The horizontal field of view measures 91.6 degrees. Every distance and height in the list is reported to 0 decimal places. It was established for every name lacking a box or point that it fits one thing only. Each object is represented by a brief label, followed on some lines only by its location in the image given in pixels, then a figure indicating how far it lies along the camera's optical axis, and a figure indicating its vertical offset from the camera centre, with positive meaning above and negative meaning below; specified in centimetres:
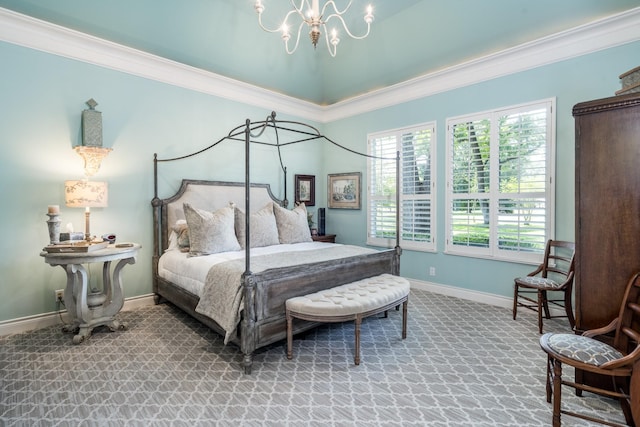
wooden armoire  192 +4
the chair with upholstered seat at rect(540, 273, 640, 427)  161 -79
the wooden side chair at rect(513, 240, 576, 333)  309 -74
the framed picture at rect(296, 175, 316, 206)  563 +39
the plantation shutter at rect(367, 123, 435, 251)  452 +36
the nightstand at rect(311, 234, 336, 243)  516 -47
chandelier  242 +155
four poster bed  250 -49
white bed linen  304 -57
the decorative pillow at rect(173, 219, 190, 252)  375 -32
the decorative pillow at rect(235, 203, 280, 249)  391 -23
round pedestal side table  281 -81
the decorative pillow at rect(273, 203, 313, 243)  430 -22
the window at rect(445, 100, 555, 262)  353 +35
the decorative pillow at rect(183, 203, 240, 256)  343 -25
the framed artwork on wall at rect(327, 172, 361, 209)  545 +36
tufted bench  250 -78
